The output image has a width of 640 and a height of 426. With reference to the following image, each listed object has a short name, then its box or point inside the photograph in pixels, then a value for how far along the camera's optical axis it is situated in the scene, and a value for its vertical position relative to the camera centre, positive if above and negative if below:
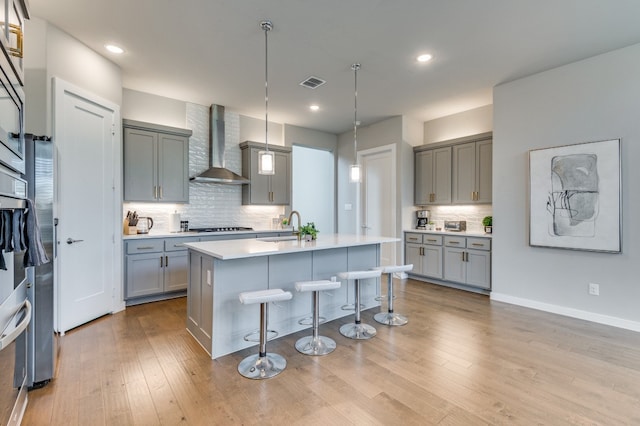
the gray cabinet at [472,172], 4.82 +0.72
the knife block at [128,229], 4.22 -0.19
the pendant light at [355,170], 3.73 +0.56
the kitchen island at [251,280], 2.67 -0.64
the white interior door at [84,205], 3.10 +0.12
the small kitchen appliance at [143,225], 4.30 -0.14
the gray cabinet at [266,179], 5.47 +0.69
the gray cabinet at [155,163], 4.16 +0.77
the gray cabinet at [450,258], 4.62 -0.72
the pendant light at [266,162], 3.11 +0.56
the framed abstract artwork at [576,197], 3.37 +0.22
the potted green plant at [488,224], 4.83 -0.14
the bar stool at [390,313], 3.39 -1.18
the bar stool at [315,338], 2.70 -1.17
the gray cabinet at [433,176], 5.35 +0.72
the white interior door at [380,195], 5.86 +0.41
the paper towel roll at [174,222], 4.61 -0.10
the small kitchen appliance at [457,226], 5.26 -0.19
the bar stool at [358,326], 3.06 -1.20
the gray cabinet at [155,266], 3.96 -0.70
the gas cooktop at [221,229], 4.94 -0.22
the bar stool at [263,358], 2.36 -1.19
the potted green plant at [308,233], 3.42 -0.20
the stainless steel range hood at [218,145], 5.07 +1.22
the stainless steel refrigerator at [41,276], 2.04 -0.42
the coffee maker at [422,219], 5.78 -0.07
